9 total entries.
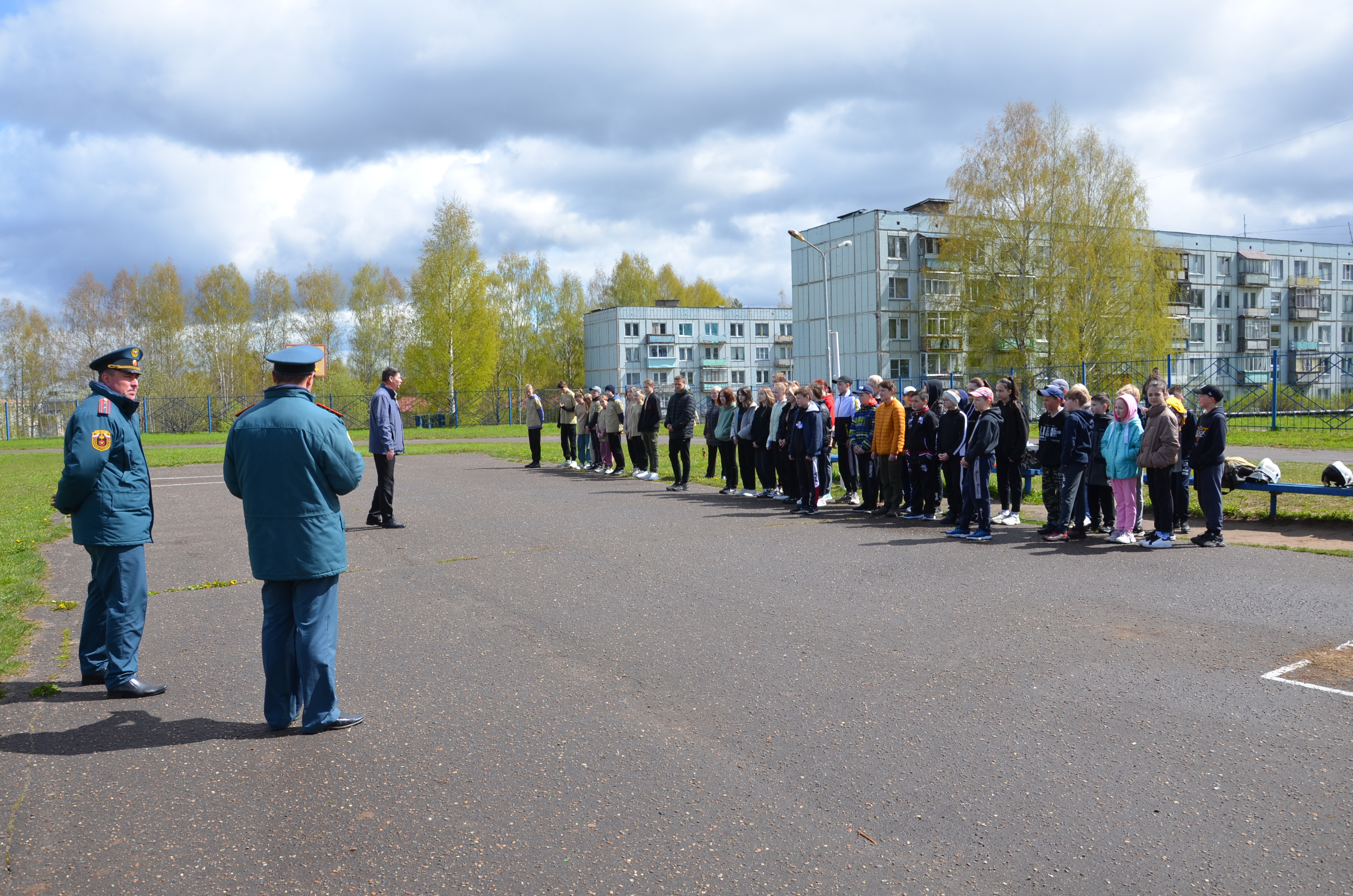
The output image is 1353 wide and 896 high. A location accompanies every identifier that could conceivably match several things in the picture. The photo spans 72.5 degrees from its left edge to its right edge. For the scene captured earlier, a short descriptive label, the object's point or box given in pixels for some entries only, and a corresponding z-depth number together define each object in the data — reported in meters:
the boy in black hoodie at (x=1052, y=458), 10.59
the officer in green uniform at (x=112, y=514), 5.28
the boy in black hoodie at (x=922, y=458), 12.11
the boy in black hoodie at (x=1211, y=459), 9.73
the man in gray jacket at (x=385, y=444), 12.23
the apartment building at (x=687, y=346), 89.31
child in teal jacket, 10.15
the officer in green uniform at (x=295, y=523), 4.68
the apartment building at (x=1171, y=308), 47.12
